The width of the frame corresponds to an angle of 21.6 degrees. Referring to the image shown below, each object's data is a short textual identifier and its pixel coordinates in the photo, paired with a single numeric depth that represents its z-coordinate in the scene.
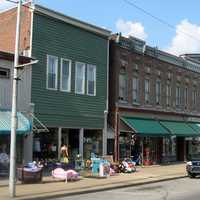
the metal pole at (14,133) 17.77
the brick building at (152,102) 35.22
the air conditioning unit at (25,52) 27.91
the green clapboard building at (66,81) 28.17
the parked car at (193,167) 28.98
